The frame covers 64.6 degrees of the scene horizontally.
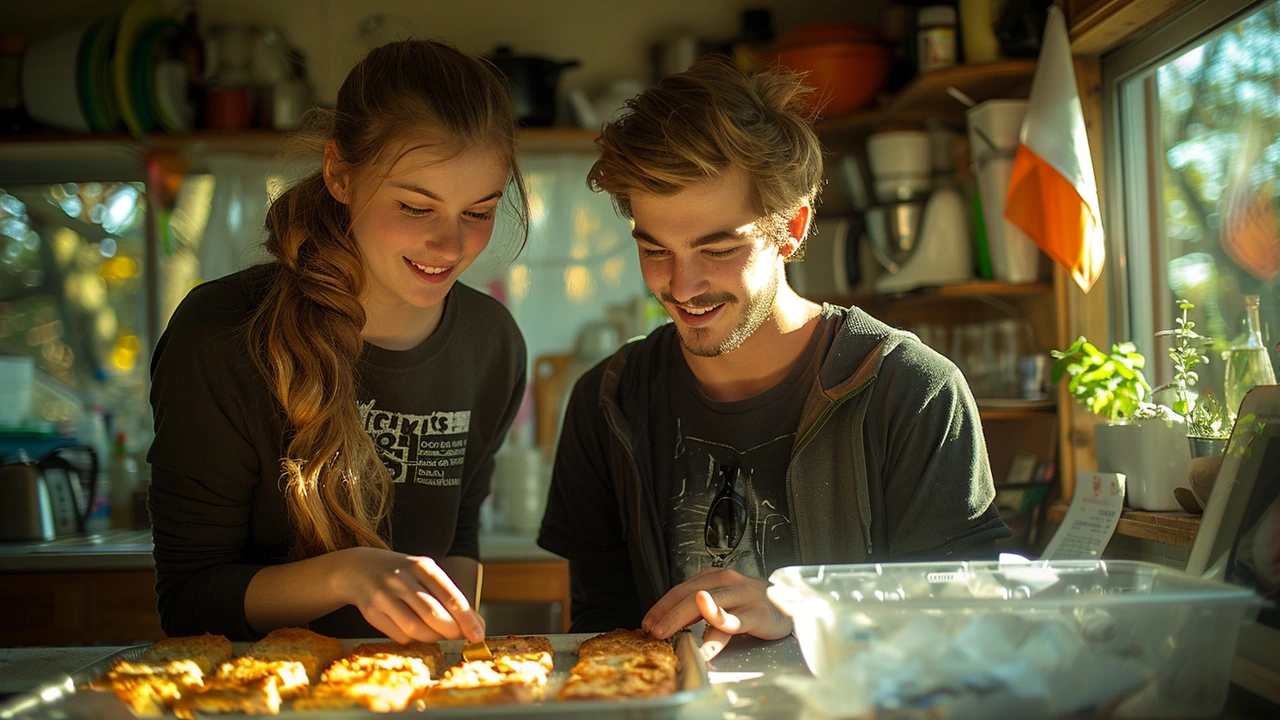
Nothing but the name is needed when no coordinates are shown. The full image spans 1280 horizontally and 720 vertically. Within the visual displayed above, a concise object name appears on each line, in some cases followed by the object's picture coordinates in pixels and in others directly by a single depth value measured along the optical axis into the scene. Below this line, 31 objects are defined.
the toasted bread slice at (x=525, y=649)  1.04
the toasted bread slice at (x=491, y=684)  0.87
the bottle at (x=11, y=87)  3.03
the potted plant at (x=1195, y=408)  1.42
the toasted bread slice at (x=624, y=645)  1.04
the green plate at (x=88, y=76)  2.96
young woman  1.29
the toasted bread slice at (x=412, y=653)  1.03
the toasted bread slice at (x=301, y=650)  1.03
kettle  2.69
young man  1.35
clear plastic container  0.80
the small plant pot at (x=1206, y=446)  1.39
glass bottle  1.45
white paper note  1.45
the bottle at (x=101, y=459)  3.11
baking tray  0.81
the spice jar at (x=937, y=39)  2.51
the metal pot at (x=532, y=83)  2.87
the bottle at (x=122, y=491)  3.06
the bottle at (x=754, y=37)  2.97
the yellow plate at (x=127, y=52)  2.95
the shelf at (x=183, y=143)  3.01
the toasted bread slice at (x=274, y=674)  0.96
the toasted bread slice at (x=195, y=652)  1.02
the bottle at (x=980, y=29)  2.40
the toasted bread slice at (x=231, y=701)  0.85
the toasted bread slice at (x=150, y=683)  0.88
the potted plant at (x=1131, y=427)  1.57
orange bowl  2.75
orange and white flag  1.96
